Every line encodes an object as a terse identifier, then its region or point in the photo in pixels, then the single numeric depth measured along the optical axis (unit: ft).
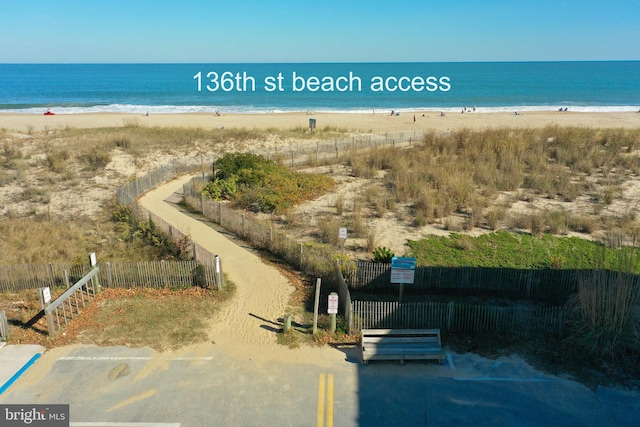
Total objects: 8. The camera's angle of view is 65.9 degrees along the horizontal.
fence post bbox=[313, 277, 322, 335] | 40.95
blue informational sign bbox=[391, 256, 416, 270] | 43.35
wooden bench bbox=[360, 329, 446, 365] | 37.68
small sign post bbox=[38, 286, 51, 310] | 41.55
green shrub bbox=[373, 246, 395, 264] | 50.39
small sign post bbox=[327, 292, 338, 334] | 40.19
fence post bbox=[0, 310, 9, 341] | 40.73
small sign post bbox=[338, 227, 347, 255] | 50.97
